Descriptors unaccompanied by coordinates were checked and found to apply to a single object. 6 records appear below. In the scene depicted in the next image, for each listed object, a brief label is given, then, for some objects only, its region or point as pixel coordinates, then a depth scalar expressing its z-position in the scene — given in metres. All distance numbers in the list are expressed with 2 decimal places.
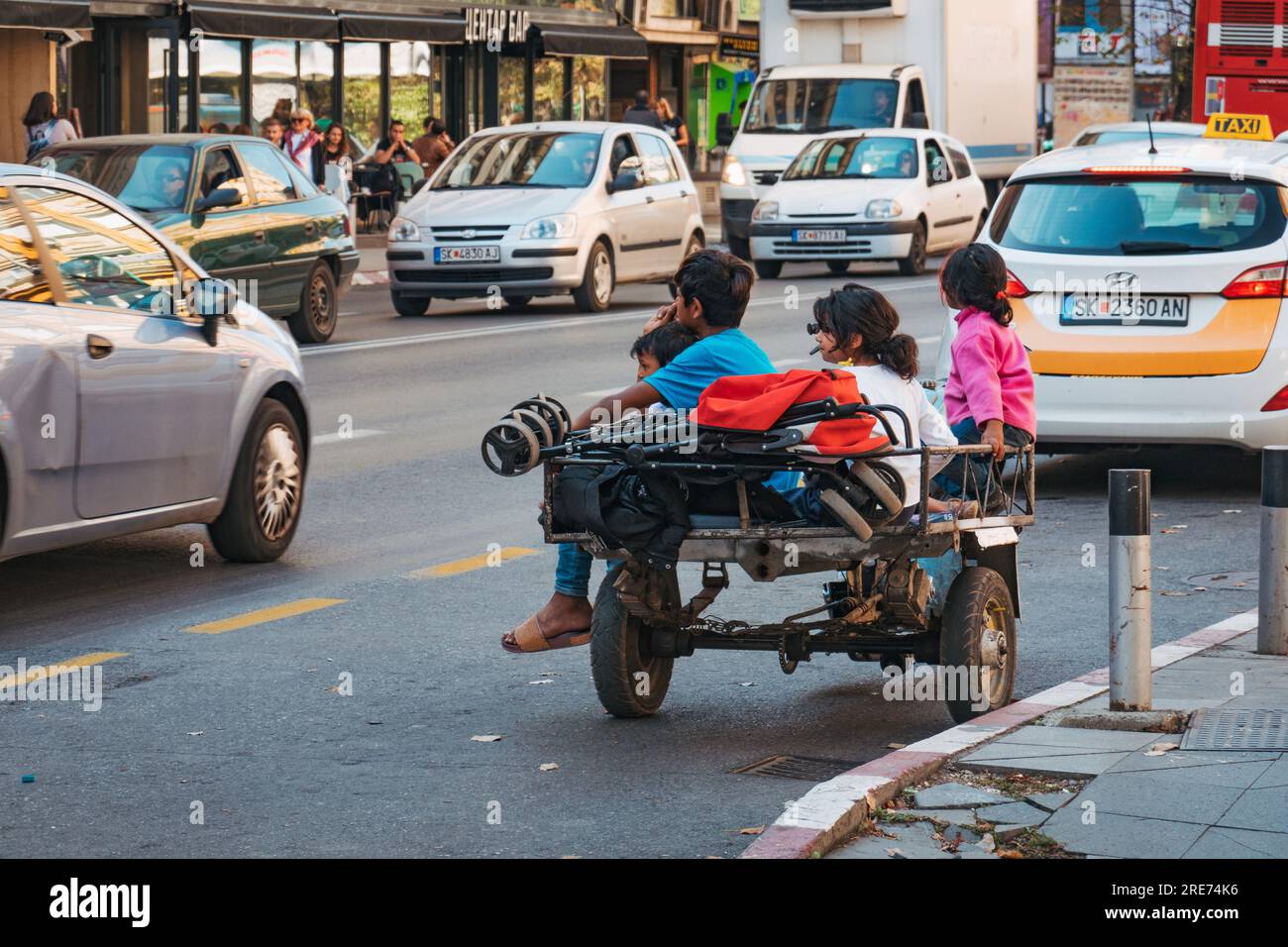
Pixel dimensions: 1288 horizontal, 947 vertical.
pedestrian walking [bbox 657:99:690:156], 36.72
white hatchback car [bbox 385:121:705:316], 21.58
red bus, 27.47
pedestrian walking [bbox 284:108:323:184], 27.80
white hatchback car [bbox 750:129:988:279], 26.42
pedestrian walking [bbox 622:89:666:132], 33.44
